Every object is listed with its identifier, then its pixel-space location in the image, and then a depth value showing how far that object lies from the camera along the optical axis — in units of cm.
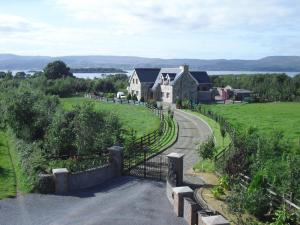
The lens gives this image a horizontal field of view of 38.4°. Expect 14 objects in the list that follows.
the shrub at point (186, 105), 6677
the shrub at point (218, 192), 1956
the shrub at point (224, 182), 2067
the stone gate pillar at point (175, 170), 2061
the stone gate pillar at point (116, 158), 2369
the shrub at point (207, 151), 2605
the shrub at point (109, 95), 9127
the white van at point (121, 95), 8854
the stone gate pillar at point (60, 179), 2086
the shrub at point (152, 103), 6662
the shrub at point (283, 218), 1560
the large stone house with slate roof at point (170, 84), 7750
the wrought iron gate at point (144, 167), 2384
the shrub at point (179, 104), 6754
